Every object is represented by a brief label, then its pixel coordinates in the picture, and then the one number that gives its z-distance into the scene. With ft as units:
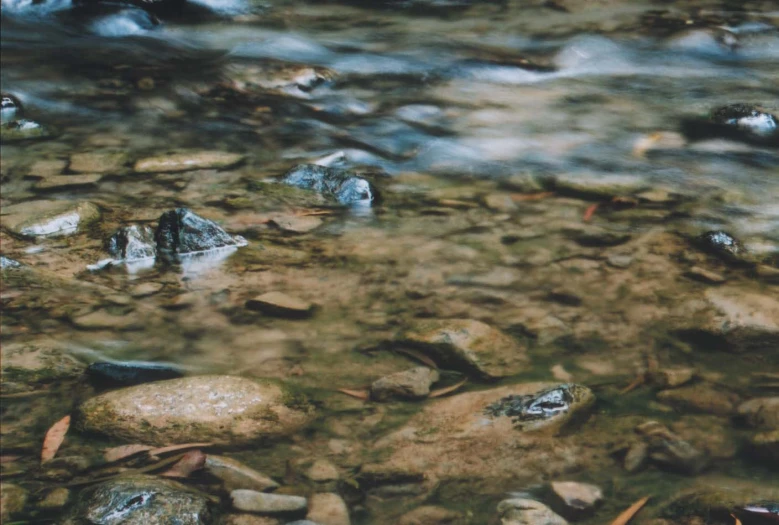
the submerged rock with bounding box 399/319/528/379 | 15.98
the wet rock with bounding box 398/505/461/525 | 12.28
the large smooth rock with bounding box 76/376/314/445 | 13.92
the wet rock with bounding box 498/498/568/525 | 11.94
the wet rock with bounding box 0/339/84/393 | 15.67
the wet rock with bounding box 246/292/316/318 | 18.26
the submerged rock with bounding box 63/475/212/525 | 11.51
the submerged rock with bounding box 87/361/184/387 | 15.64
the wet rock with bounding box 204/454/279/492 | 12.91
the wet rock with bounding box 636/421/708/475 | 13.19
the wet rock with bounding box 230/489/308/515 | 12.38
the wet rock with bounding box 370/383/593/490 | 13.25
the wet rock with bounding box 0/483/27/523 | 12.24
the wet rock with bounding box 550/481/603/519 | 12.28
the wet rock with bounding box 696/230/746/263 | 20.53
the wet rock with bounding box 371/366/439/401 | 15.25
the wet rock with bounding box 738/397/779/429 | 13.93
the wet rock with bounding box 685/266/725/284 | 19.17
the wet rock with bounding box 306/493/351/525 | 12.28
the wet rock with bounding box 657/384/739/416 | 14.56
